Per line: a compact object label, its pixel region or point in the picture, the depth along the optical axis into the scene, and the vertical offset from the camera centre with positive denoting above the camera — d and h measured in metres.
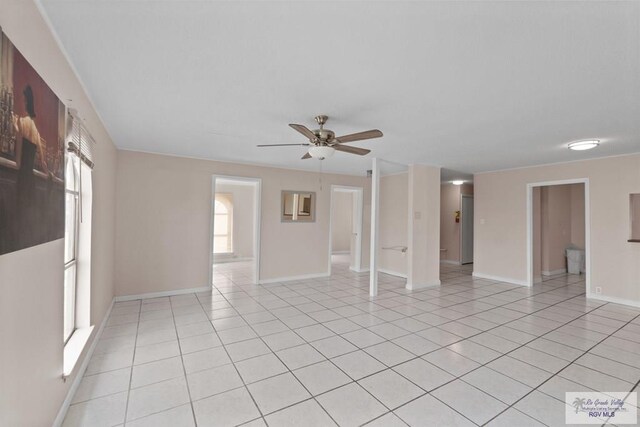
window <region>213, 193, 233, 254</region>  8.58 -0.26
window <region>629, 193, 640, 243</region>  4.39 +0.06
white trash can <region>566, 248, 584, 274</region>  6.86 -1.03
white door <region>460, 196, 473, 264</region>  8.39 -0.38
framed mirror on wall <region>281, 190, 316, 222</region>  5.94 +0.23
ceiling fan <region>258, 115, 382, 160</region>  2.73 +0.79
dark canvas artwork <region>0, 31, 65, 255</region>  1.10 +0.28
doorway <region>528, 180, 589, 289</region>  6.00 -0.39
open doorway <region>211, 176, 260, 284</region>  8.48 -0.29
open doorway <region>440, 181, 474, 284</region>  8.37 -0.23
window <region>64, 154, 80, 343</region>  2.42 -0.29
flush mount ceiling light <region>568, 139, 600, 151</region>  3.64 +0.99
